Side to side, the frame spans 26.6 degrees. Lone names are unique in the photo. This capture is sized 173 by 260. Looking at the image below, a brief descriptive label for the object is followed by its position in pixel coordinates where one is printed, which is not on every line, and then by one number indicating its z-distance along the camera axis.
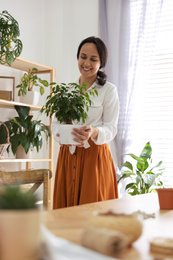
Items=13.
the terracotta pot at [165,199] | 1.21
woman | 2.13
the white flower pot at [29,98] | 3.86
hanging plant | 3.24
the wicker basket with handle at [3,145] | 3.31
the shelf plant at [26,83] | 3.82
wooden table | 0.66
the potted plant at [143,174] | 3.68
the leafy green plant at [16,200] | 0.46
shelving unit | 3.77
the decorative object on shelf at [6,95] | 3.60
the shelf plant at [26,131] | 3.68
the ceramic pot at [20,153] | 3.79
